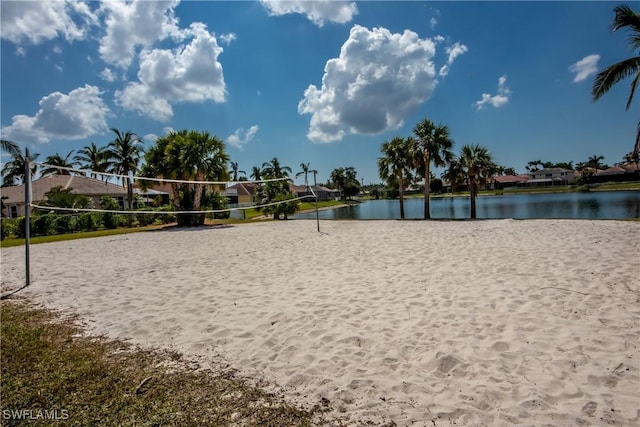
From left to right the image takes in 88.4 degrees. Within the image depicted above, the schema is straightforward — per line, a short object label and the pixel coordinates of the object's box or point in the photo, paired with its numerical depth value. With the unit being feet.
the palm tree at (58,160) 118.08
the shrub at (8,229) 56.39
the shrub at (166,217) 71.96
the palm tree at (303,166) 232.82
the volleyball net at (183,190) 61.82
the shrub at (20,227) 55.88
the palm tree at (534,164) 355.75
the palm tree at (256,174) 217.56
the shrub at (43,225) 55.88
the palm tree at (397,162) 78.84
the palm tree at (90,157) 111.14
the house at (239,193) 175.52
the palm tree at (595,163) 275.22
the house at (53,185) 88.69
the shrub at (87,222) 61.21
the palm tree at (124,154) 91.91
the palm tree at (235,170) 247.09
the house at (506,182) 271.90
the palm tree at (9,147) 56.13
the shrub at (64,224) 58.13
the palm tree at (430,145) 72.07
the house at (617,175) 221.60
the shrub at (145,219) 74.16
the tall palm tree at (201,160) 62.90
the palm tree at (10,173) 109.35
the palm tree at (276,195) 83.61
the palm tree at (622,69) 28.76
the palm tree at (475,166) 76.13
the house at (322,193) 231.30
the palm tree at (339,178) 277.03
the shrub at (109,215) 66.21
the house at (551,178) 258.37
